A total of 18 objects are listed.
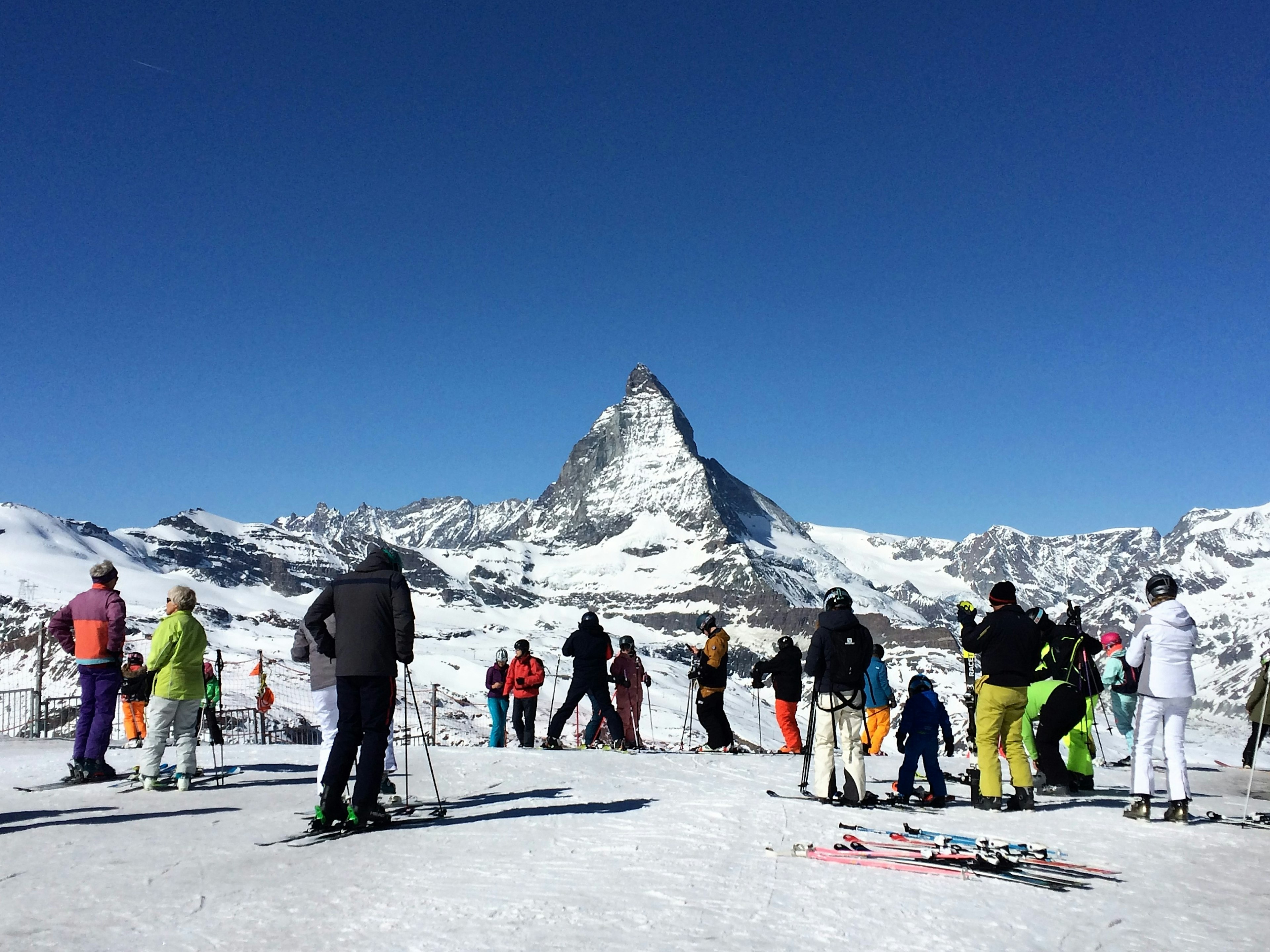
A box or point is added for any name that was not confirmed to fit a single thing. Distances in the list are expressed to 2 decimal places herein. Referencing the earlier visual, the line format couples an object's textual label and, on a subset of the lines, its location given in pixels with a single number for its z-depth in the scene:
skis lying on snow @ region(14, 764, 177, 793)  10.17
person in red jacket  16.02
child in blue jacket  10.12
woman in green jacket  9.73
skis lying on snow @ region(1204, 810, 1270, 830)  8.77
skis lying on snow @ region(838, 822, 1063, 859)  6.89
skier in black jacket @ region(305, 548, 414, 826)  7.52
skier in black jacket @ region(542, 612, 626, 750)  15.12
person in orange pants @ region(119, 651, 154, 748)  16.11
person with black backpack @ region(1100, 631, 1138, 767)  13.70
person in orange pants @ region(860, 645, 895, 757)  12.47
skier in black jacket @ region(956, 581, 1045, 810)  9.42
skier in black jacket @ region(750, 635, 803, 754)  15.59
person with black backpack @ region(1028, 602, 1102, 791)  11.59
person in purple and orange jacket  10.46
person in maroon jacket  17.30
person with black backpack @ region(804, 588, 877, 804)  9.69
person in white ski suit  8.95
